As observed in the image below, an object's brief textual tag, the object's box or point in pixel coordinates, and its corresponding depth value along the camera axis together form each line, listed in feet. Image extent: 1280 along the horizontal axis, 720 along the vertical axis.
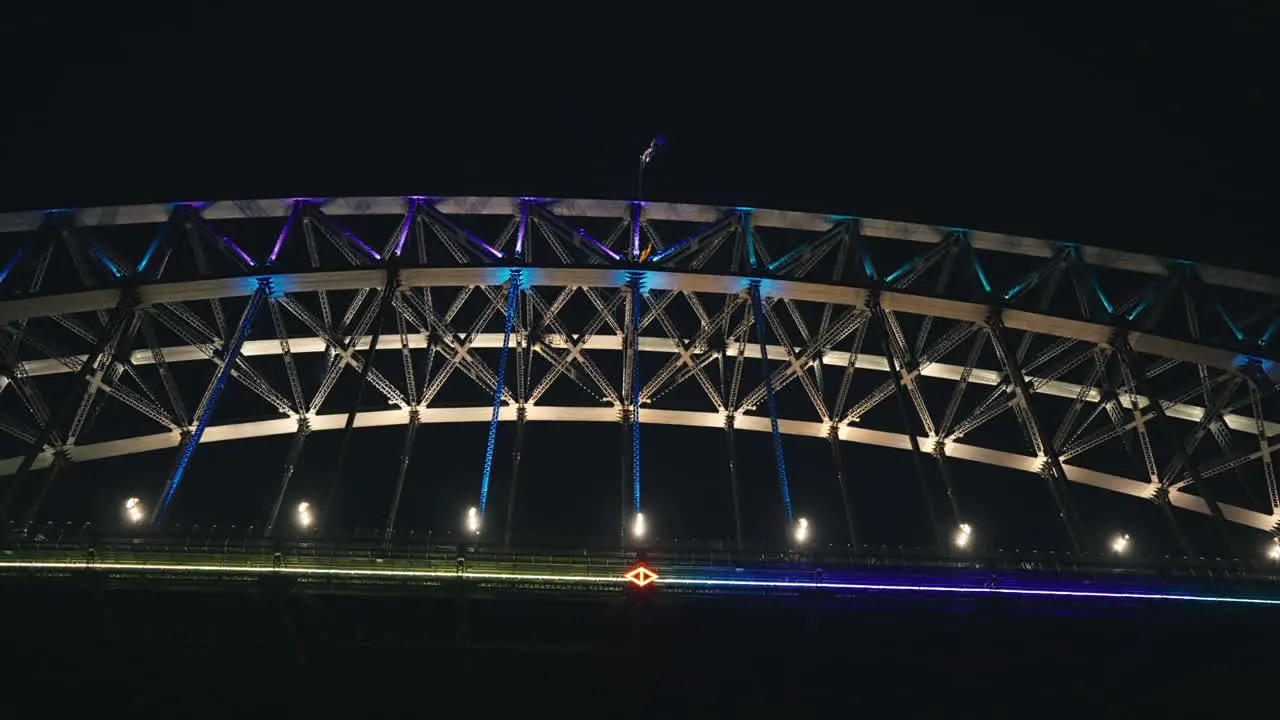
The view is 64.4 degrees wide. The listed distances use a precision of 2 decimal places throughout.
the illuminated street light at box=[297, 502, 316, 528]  132.67
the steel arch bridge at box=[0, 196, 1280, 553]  135.74
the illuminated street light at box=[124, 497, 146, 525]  119.85
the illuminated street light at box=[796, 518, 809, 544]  128.98
